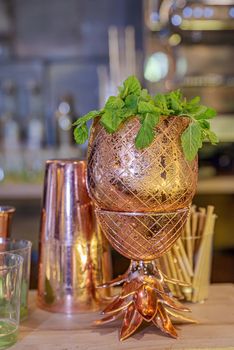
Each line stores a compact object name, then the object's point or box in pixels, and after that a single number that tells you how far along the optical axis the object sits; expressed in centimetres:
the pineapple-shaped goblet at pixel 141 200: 79
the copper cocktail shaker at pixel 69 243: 95
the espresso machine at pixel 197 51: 274
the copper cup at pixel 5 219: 94
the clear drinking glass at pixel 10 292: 81
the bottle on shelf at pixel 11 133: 316
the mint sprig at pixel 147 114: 77
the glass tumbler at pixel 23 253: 90
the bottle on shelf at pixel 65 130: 325
